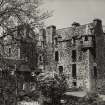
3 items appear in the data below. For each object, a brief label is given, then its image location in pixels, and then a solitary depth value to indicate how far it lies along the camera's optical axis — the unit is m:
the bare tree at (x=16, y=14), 12.90
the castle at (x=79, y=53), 43.38
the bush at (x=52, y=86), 26.34
